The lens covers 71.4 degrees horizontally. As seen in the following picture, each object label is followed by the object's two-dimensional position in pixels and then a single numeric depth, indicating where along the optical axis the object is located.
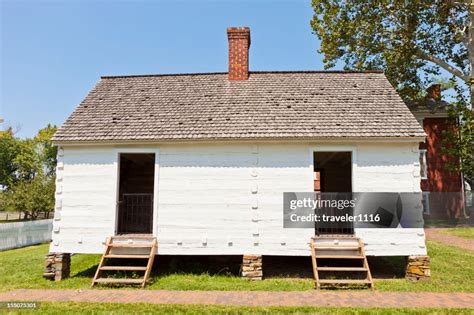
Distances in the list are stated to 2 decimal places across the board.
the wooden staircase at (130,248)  8.25
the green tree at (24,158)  48.66
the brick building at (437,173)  23.08
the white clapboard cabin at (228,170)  8.57
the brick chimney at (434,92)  24.53
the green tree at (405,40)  18.36
